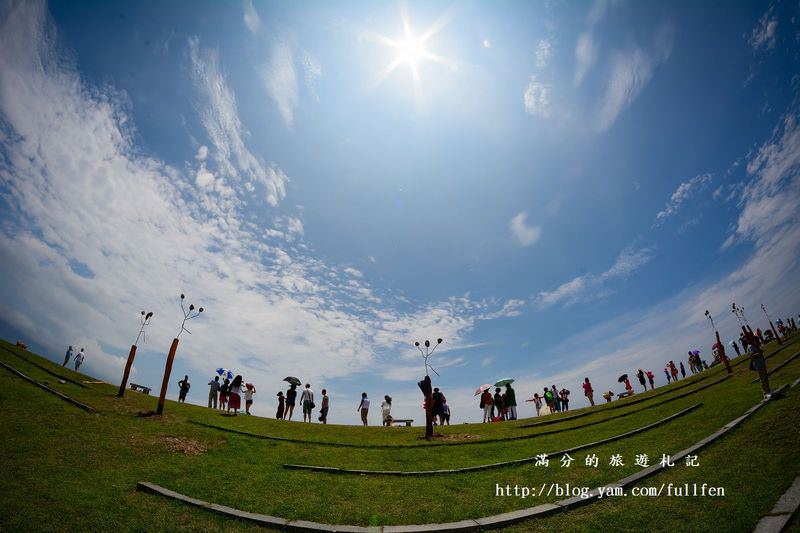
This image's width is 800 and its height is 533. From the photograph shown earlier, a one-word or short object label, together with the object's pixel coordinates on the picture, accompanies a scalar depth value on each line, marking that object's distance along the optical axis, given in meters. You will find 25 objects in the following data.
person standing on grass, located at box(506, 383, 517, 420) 25.47
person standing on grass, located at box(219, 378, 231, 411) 24.17
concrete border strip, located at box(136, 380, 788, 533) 6.86
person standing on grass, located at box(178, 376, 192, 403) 25.98
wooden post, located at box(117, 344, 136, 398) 17.89
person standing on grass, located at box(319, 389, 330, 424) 26.00
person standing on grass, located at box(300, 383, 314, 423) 24.34
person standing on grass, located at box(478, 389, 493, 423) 26.55
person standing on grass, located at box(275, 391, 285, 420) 24.97
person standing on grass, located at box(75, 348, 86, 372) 27.64
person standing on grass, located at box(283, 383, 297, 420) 25.12
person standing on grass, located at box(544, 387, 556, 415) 28.14
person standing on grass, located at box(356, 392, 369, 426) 25.42
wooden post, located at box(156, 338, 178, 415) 15.85
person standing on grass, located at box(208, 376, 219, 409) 24.81
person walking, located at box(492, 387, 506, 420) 26.23
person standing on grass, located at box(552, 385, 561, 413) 28.53
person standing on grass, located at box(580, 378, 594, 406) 29.11
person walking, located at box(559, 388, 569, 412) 30.71
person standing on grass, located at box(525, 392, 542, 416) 31.05
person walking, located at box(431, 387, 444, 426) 22.22
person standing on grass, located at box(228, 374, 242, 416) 22.30
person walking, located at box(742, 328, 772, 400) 12.98
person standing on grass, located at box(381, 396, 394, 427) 25.94
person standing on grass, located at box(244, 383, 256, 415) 24.50
